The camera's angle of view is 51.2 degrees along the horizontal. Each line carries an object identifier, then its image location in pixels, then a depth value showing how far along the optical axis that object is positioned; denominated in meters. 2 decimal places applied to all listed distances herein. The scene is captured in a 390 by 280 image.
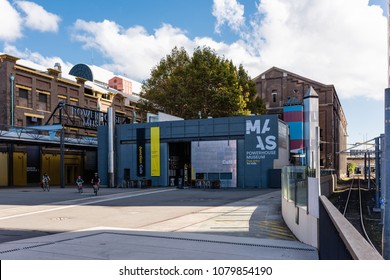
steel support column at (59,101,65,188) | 43.03
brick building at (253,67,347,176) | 74.81
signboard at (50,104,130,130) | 48.35
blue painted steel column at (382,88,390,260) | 7.58
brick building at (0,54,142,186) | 48.94
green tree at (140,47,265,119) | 54.31
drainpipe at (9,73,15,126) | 49.47
